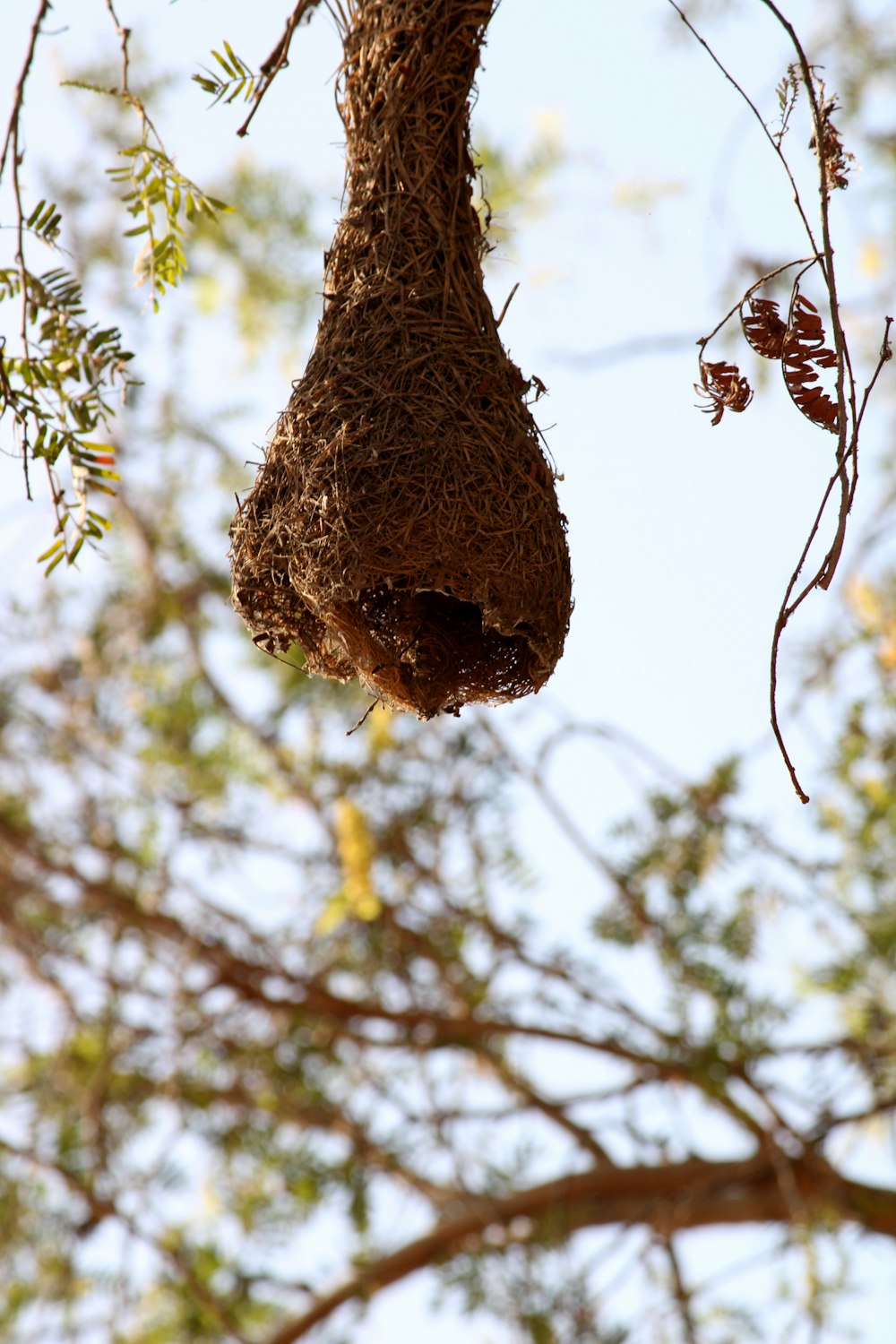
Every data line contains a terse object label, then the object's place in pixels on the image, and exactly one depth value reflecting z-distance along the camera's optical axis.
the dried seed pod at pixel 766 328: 3.37
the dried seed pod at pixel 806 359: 3.35
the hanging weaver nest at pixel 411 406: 3.47
